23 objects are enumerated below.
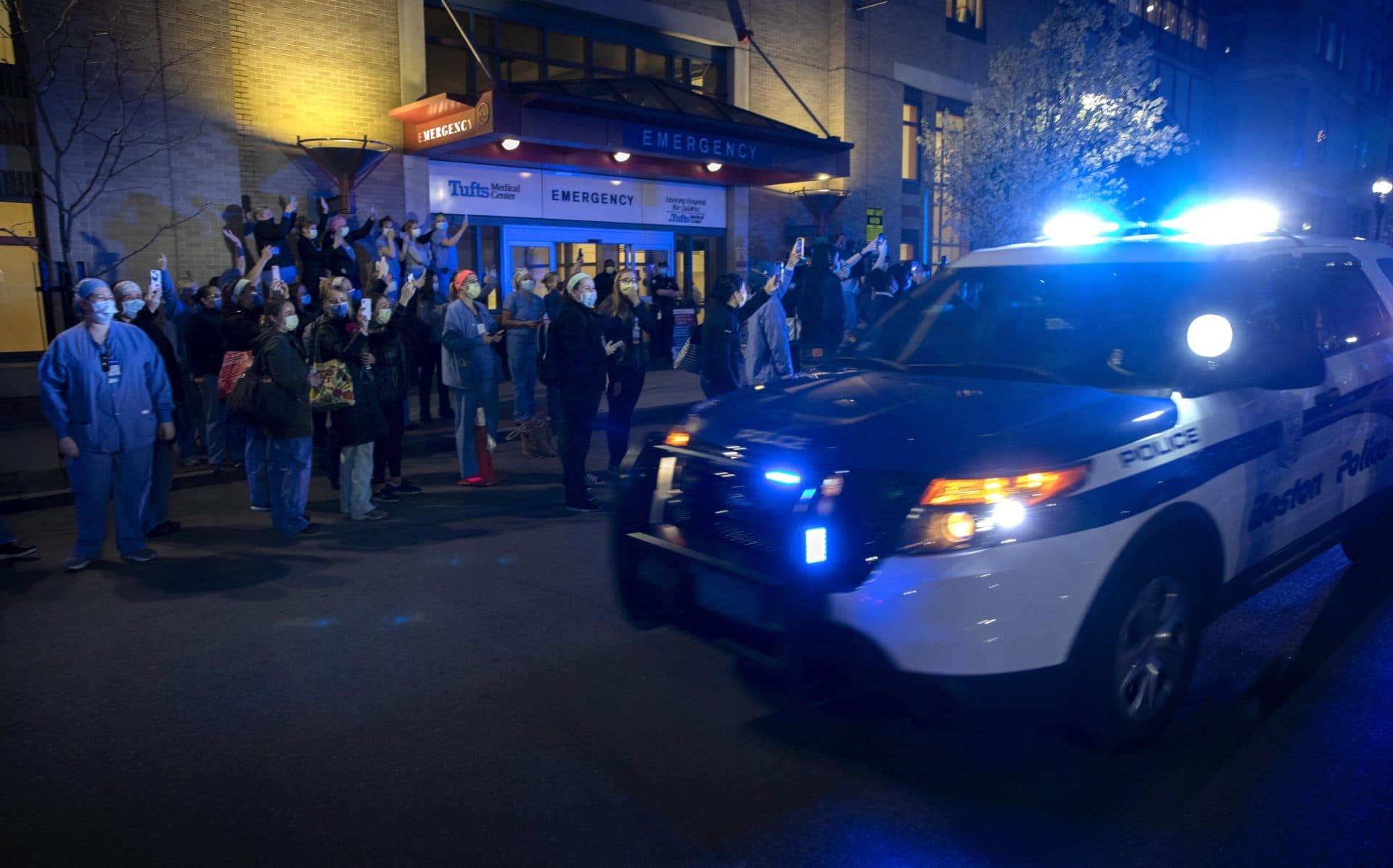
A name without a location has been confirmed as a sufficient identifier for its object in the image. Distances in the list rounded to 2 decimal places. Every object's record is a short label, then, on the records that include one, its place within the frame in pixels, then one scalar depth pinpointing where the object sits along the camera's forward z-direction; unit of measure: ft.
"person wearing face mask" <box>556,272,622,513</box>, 25.40
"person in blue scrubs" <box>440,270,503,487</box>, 29.01
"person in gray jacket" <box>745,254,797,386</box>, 28.84
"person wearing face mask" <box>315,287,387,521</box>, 24.77
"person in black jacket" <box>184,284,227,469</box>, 32.12
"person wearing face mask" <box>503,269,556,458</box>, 36.55
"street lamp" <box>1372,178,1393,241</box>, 86.33
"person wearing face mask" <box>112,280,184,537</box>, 24.11
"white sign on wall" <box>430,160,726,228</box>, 55.11
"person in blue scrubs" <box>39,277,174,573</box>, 20.74
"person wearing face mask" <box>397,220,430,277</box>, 45.21
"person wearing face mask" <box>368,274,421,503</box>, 26.37
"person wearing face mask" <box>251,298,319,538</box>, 23.17
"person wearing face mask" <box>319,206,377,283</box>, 42.91
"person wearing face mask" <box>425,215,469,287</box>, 47.32
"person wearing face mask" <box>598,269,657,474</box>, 28.35
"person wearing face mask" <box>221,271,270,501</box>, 26.63
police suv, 10.68
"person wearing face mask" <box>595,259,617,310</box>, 53.78
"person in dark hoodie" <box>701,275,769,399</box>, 28.12
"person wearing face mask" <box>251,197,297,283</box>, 42.11
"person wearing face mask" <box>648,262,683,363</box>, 58.29
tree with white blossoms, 74.49
